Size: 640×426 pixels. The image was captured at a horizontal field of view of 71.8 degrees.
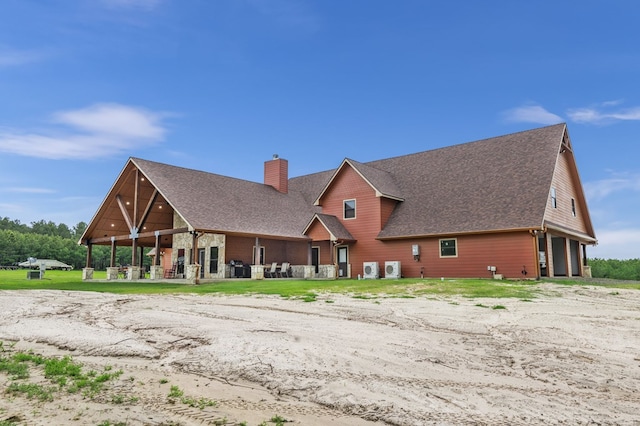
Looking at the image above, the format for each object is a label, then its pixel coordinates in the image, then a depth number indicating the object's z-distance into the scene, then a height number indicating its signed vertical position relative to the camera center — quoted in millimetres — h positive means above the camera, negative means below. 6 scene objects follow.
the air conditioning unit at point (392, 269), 23875 -473
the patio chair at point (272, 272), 27102 -637
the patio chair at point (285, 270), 27656 -526
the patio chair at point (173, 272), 29505 -601
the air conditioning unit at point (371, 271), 24541 -579
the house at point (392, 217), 21703 +2535
